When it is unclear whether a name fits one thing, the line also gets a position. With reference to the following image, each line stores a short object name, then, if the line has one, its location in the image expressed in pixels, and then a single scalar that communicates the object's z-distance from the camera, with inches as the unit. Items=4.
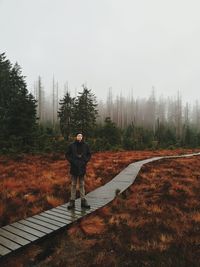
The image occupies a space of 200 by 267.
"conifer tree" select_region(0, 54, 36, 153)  839.7
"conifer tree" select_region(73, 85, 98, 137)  1311.1
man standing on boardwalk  281.3
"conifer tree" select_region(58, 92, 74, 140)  1382.9
